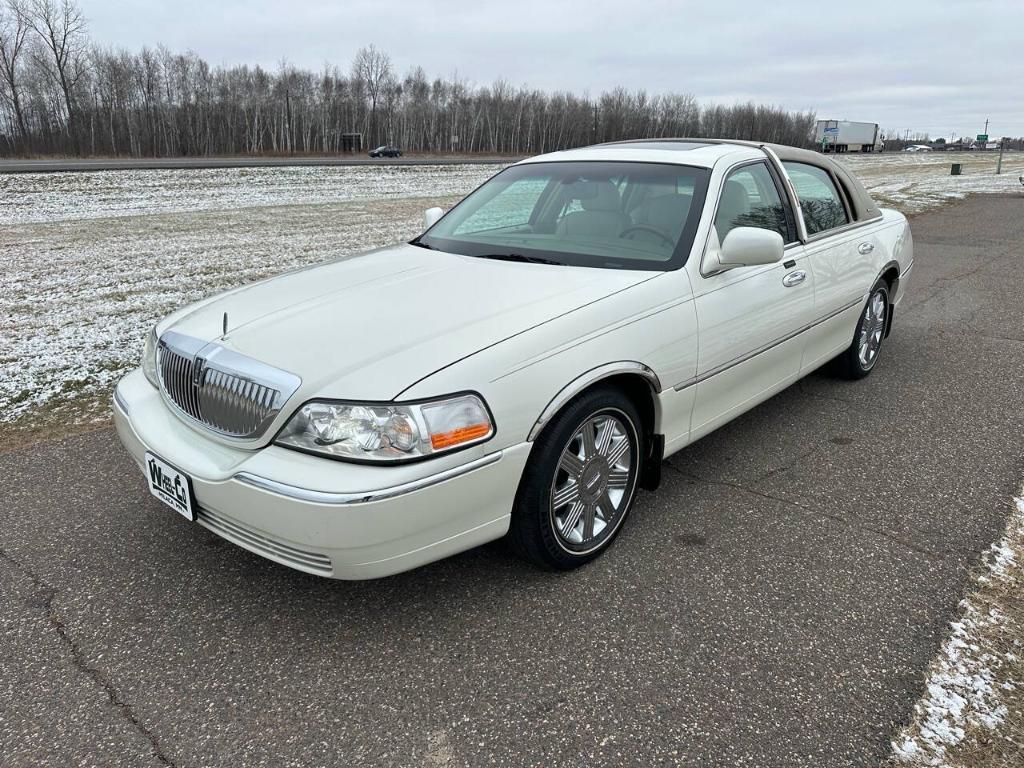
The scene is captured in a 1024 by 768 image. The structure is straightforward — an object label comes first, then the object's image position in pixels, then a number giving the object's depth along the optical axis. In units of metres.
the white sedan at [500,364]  2.18
